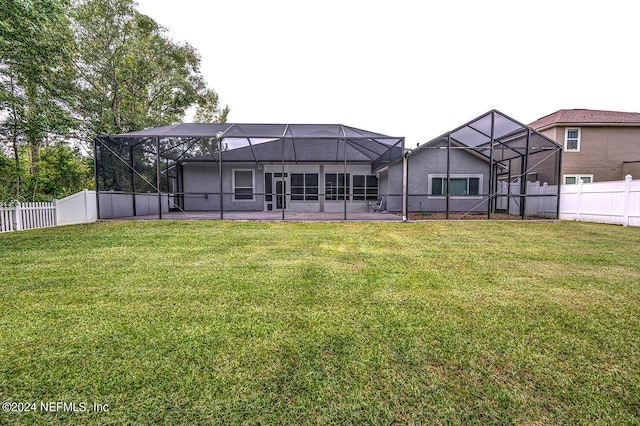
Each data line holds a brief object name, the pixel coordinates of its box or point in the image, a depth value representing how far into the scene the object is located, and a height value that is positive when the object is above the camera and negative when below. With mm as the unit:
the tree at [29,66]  6672 +3760
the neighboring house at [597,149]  13883 +2278
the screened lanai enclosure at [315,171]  9625 +1171
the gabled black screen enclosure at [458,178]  12508 +820
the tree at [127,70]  13758 +6940
